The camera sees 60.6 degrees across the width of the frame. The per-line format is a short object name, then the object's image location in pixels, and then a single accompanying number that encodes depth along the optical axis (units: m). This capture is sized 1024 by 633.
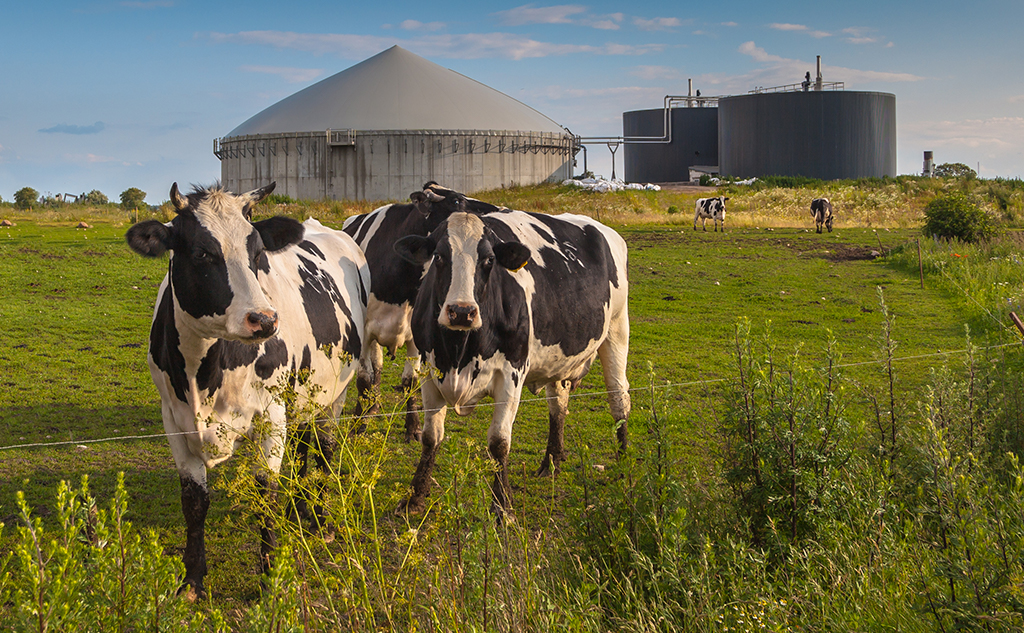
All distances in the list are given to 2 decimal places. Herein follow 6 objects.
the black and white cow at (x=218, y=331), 4.39
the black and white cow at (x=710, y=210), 28.72
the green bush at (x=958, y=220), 21.17
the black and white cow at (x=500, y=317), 5.77
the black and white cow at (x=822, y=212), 28.27
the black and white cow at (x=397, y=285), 8.22
